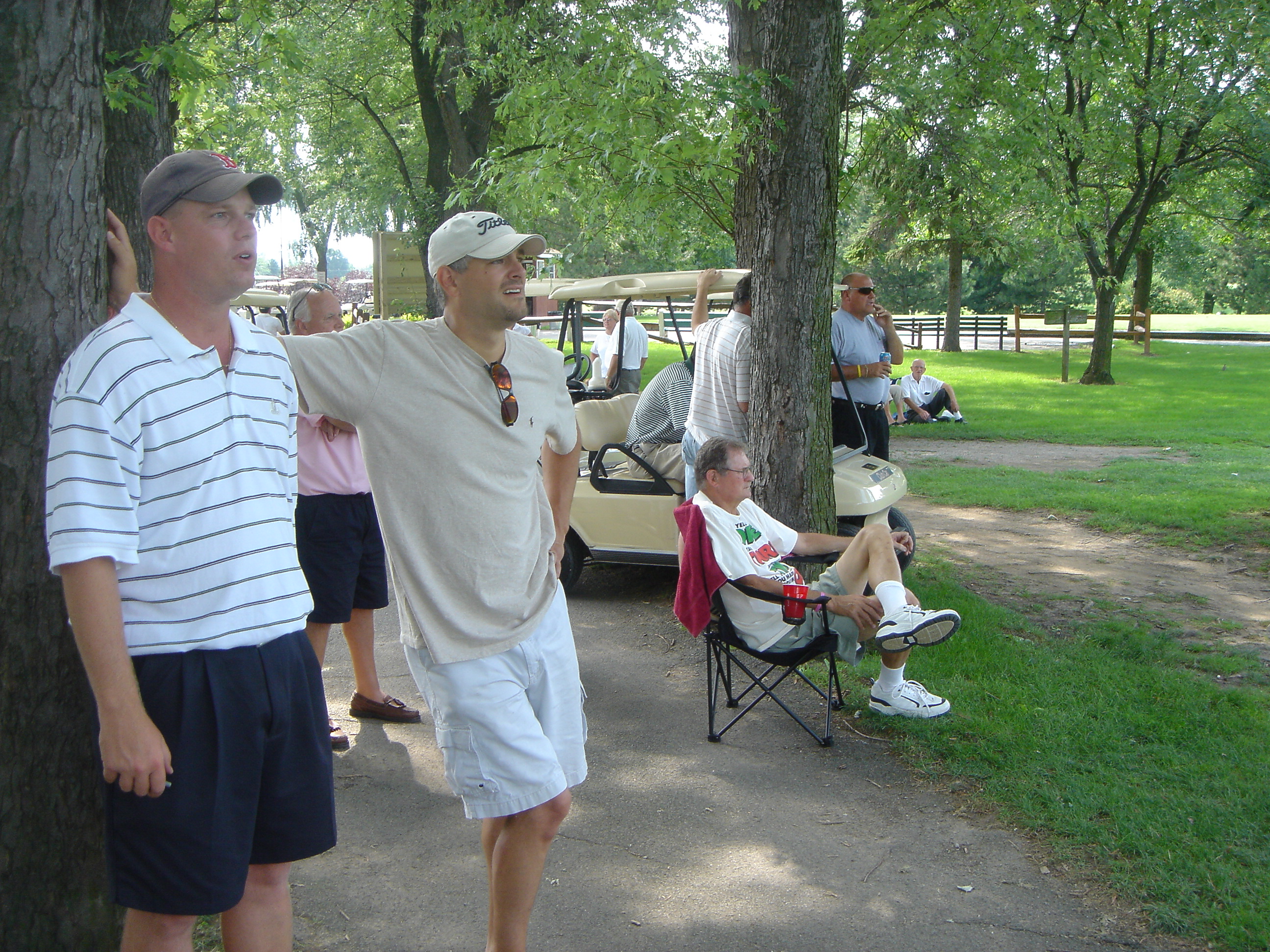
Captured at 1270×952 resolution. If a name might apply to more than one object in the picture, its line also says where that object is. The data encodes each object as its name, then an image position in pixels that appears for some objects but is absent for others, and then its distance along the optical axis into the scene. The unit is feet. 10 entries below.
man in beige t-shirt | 8.96
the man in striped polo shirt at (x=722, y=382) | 20.99
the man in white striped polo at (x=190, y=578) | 6.37
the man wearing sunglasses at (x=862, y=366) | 24.64
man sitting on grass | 55.93
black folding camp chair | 15.48
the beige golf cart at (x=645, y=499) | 21.70
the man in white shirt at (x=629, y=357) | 32.65
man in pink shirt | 15.19
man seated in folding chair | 15.16
